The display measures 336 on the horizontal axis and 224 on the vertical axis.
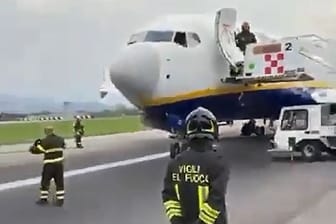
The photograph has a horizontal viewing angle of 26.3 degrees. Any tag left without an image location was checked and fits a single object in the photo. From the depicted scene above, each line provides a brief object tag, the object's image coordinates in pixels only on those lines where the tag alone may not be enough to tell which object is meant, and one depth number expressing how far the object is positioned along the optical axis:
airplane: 18.33
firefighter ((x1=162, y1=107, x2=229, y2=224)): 4.22
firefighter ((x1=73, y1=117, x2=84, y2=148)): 29.21
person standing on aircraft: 20.70
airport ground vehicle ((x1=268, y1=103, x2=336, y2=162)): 19.42
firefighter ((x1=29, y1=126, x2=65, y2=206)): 11.84
